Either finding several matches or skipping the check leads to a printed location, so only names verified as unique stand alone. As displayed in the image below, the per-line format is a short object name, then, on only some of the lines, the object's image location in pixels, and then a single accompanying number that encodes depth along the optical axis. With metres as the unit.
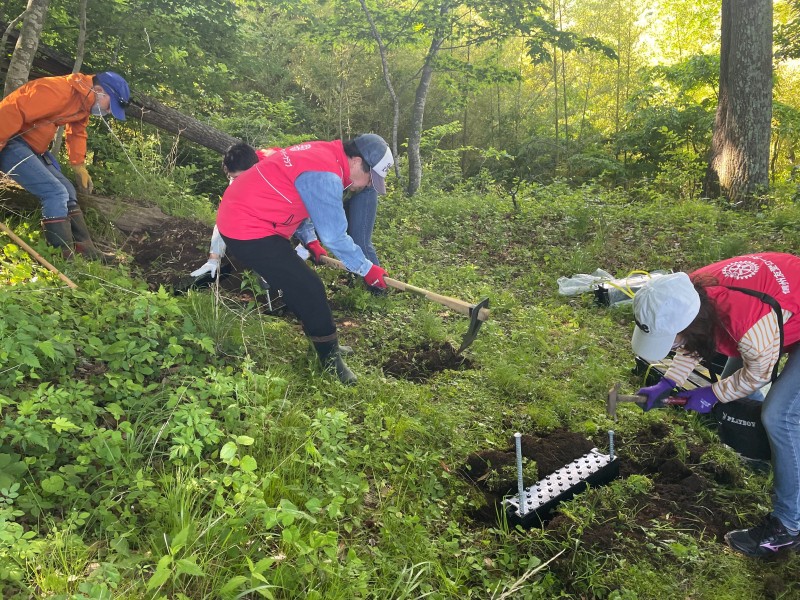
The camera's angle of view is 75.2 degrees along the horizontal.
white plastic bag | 5.49
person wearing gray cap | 3.29
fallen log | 5.95
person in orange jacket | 4.12
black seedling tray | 2.58
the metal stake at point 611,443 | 2.84
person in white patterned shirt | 2.27
